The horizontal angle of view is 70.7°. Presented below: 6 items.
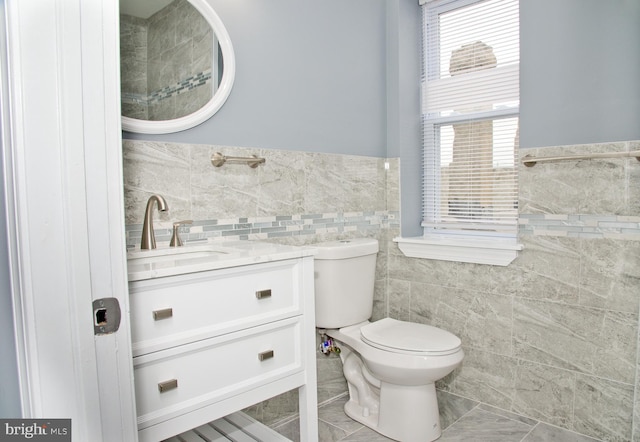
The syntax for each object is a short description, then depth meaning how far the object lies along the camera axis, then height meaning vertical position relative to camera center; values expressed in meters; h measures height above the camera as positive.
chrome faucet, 1.59 -0.08
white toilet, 1.93 -0.66
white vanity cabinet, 1.18 -0.40
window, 2.38 +0.40
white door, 0.67 +0.00
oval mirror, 1.64 +0.55
